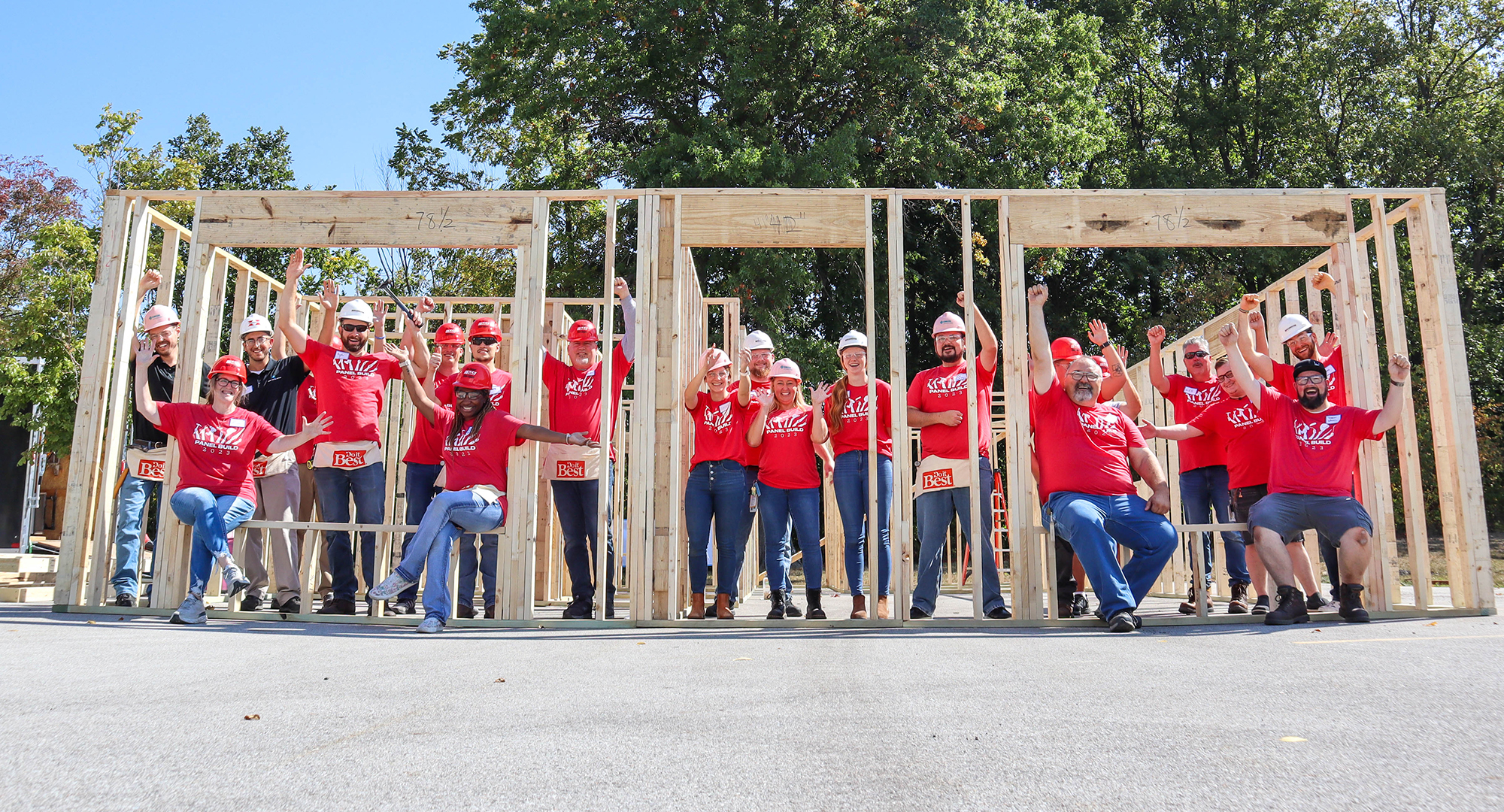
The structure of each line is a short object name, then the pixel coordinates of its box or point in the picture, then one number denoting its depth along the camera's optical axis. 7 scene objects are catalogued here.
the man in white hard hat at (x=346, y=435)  6.84
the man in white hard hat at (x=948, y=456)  6.61
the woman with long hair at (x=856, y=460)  6.64
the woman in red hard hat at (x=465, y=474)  6.00
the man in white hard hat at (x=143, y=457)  7.20
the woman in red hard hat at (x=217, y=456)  6.23
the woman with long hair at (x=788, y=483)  6.70
